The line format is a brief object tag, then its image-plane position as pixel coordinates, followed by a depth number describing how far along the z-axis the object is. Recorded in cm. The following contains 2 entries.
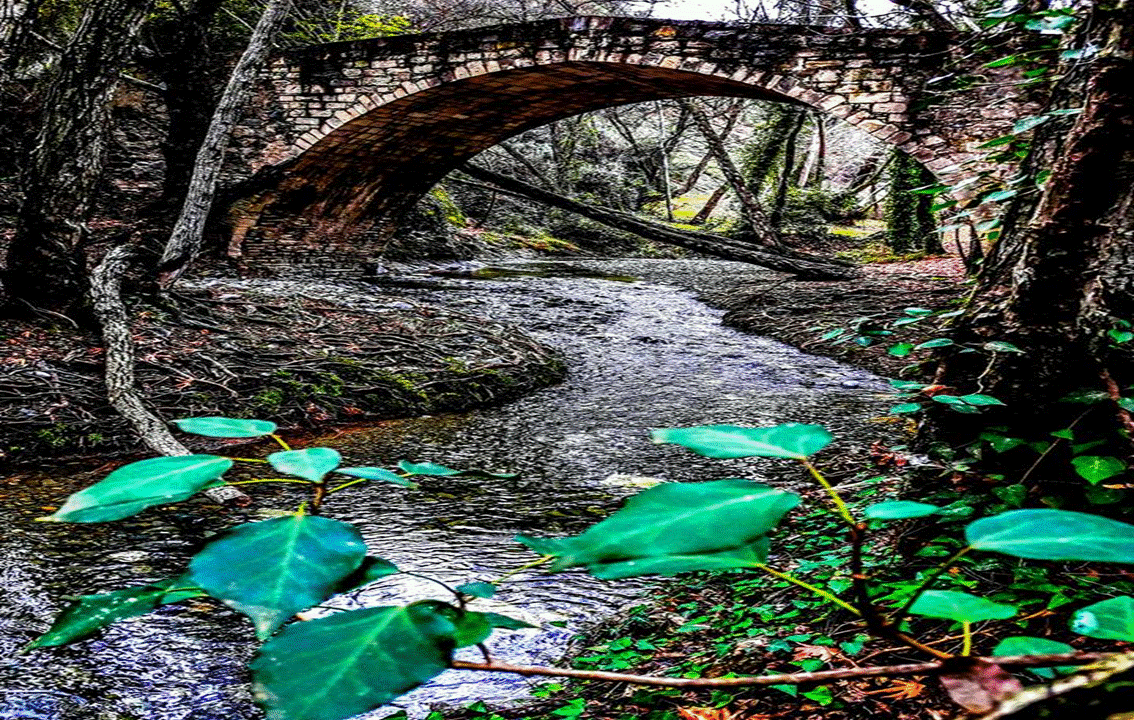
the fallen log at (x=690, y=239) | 985
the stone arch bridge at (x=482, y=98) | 709
